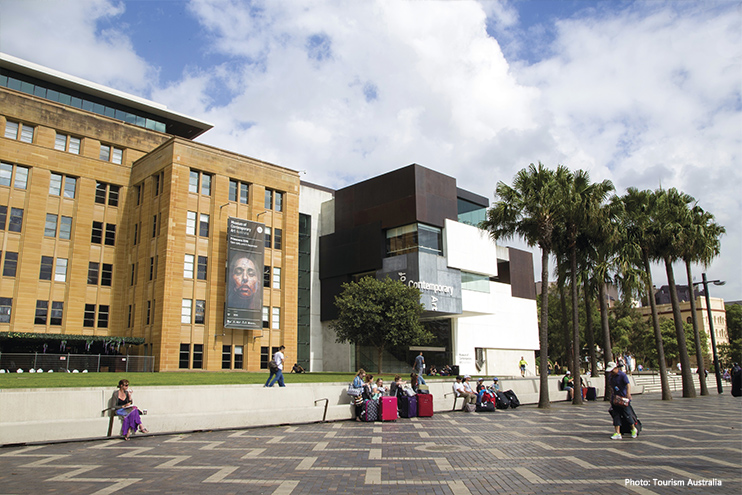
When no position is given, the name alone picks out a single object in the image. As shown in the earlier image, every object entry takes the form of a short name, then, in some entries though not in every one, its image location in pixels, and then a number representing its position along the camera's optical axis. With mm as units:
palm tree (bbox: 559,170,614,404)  25281
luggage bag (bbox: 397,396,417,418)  20250
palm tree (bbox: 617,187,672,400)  29125
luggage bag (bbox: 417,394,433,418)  20547
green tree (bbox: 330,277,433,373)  37719
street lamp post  34156
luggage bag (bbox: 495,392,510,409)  23953
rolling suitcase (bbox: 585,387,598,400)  28438
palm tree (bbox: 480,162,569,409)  24312
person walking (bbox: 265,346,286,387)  20578
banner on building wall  41656
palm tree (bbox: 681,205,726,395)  31094
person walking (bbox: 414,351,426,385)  33728
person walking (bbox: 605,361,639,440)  13398
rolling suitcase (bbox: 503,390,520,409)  24414
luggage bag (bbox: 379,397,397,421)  18859
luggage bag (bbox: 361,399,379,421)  18672
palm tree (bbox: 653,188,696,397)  30500
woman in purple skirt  13766
